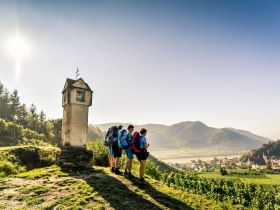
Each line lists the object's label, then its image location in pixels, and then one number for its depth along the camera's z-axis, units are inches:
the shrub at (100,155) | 529.3
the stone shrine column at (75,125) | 412.2
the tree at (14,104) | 2891.2
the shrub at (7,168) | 372.4
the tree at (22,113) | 2771.4
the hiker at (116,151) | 408.2
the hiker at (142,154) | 354.3
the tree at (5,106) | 2719.0
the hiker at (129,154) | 381.1
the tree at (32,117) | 2465.1
